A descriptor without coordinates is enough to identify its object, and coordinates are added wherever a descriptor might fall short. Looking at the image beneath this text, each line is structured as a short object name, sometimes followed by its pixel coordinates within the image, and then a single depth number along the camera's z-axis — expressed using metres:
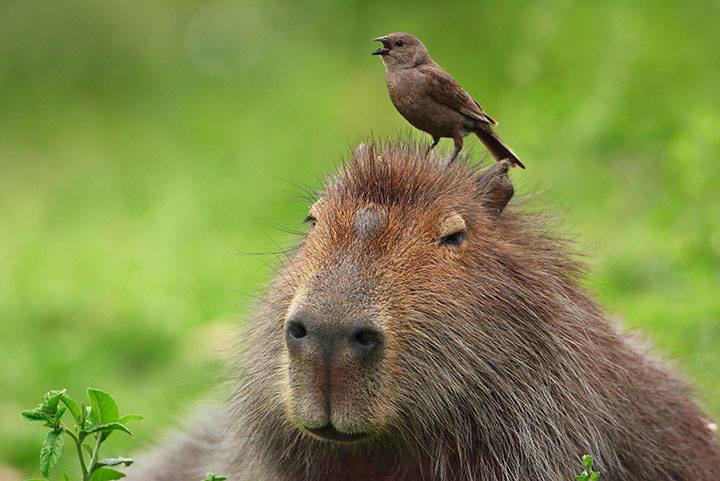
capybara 7.03
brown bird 7.48
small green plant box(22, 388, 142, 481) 6.54
